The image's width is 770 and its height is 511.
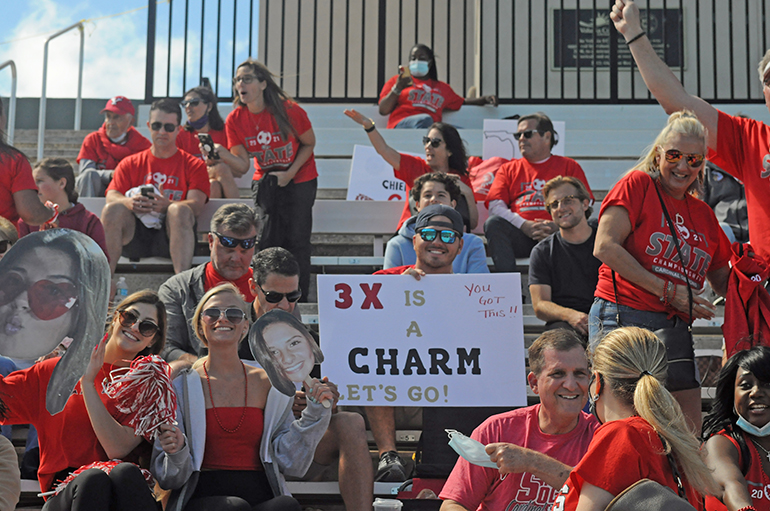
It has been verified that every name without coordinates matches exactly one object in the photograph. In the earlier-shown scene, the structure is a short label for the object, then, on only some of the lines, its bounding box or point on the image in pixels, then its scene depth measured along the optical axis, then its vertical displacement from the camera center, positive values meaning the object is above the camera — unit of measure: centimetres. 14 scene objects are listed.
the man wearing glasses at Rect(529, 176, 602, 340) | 879 +49
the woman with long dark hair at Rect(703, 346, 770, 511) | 597 -25
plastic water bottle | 1041 +39
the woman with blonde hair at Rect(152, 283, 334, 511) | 619 -28
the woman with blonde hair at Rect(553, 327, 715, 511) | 411 -19
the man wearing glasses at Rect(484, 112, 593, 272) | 1087 +109
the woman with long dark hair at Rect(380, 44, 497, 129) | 1666 +253
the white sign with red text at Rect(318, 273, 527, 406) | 773 +9
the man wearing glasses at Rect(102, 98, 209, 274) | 1110 +102
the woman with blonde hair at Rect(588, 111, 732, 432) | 675 +44
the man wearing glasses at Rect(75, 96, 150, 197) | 1470 +179
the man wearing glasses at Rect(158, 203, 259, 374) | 829 +41
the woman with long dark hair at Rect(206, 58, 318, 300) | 1137 +141
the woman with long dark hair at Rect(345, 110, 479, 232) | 1134 +135
